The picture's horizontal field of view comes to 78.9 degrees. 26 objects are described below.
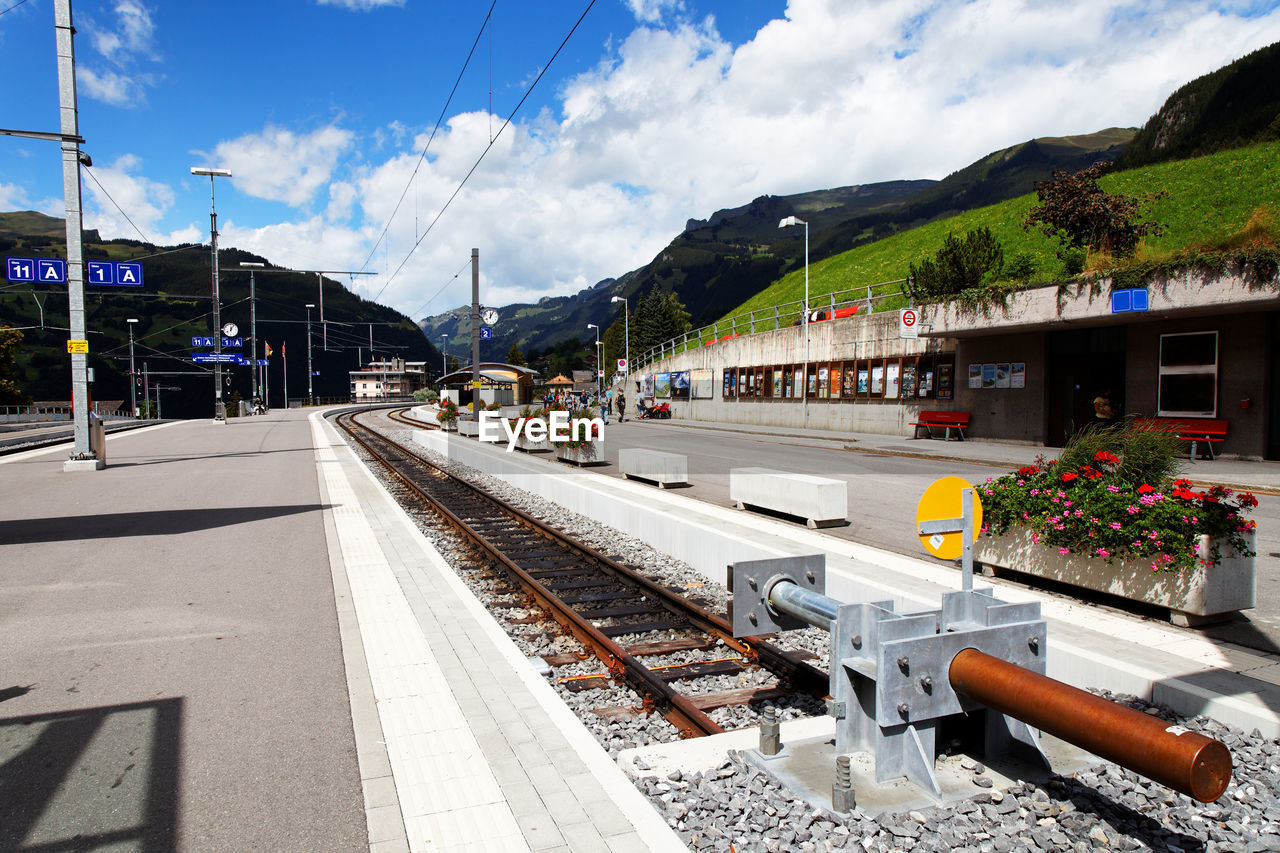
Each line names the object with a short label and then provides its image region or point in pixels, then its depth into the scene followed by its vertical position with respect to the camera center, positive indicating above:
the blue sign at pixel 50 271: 19.17 +3.01
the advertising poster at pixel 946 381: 25.97 +0.18
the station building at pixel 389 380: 152.75 +2.13
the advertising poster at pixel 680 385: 46.44 +0.19
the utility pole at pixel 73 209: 17.02 +4.14
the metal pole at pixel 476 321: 30.89 +2.76
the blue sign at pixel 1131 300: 18.06 +1.99
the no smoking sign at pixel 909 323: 25.36 +2.08
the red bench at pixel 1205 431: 18.02 -1.09
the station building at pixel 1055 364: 17.59 +0.66
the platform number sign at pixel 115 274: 19.30 +3.01
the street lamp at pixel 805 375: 31.25 +0.51
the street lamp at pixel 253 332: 49.24 +3.79
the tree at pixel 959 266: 26.23 +4.28
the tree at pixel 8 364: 57.00 +2.16
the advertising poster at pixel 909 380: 27.42 +0.22
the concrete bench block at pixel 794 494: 10.36 -1.51
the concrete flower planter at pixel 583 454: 19.12 -1.60
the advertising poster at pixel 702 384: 43.07 +0.24
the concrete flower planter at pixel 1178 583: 5.68 -1.54
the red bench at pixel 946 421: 25.05 -1.15
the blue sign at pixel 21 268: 18.77 +3.06
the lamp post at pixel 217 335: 37.72 +2.82
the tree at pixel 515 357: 153.75 +6.50
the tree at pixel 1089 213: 24.16 +5.42
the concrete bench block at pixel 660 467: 14.74 -1.52
